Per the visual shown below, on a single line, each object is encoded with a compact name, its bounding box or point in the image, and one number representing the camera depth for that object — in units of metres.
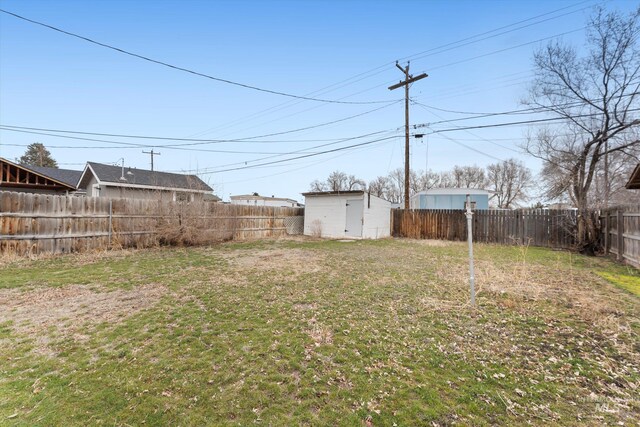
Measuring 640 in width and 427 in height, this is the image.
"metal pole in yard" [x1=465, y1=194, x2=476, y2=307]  4.11
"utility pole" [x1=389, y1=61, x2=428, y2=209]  14.09
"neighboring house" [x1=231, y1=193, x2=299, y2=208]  36.50
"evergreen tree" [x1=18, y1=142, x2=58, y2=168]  30.81
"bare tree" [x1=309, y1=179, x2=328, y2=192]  49.29
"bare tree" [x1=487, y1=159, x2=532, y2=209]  36.91
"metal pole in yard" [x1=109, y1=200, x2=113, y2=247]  9.26
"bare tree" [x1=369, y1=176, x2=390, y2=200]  45.78
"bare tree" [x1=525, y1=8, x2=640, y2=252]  10.91
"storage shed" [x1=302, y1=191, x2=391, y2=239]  14.19
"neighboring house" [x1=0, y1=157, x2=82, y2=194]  9.12
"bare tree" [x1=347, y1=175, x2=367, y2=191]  47.28
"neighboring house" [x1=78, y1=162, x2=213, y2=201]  17.22
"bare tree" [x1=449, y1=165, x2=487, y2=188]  40.94
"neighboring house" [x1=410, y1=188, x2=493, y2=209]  20.77
